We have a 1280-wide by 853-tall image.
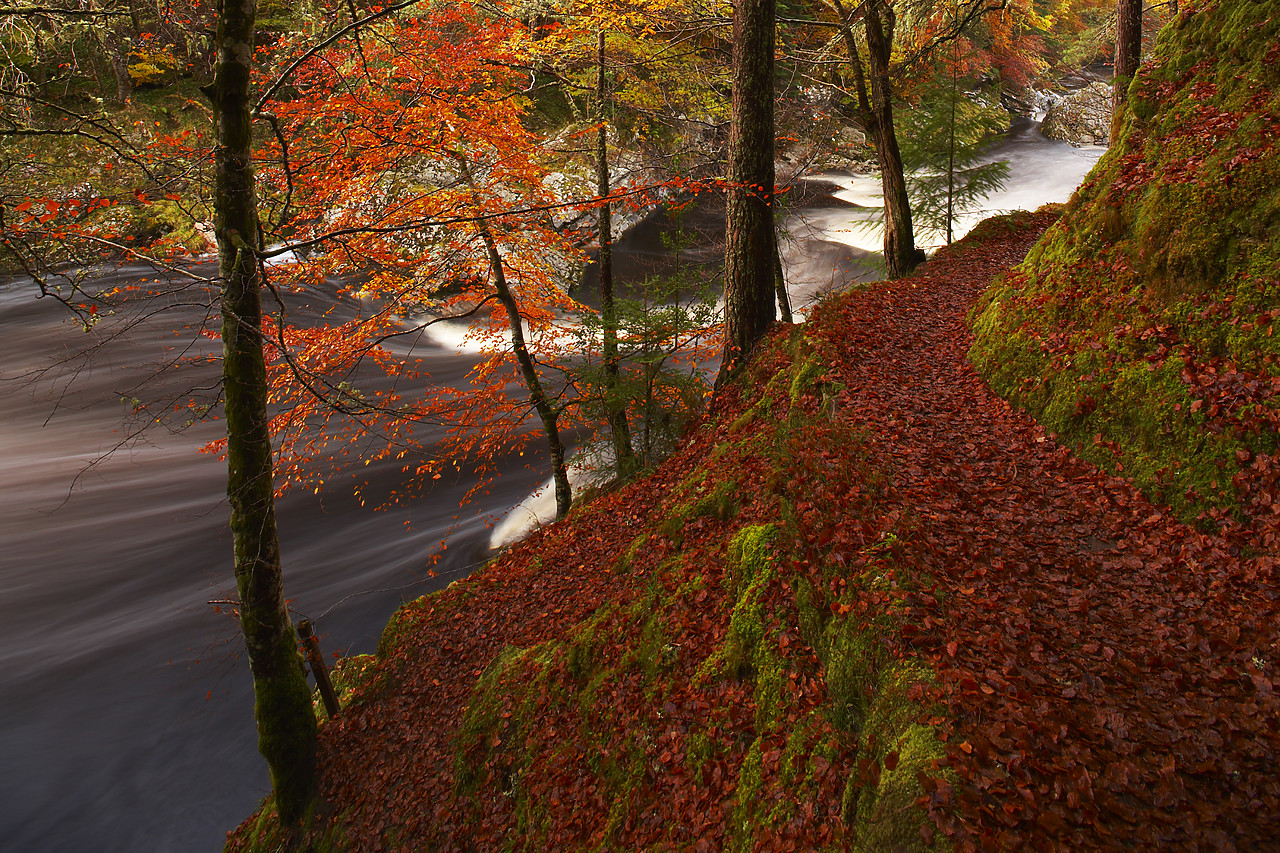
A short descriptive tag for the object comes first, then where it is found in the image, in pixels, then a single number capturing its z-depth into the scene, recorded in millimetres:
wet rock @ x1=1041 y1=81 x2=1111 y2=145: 24234
